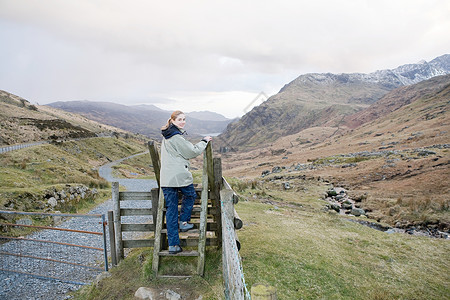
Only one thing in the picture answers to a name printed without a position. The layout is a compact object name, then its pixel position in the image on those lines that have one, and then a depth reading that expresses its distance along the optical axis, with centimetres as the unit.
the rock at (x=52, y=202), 1411
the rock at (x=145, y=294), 560
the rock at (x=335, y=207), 2012
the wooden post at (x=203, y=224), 607
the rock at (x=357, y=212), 1872
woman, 593
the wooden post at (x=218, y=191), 661
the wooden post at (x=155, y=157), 658
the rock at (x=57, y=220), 1301
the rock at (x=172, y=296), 543
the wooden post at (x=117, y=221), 694
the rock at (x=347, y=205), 2129
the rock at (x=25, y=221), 1150
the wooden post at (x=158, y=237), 618
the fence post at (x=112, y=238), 711
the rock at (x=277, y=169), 4927
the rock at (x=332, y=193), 2545
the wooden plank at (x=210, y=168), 633
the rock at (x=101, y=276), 664
